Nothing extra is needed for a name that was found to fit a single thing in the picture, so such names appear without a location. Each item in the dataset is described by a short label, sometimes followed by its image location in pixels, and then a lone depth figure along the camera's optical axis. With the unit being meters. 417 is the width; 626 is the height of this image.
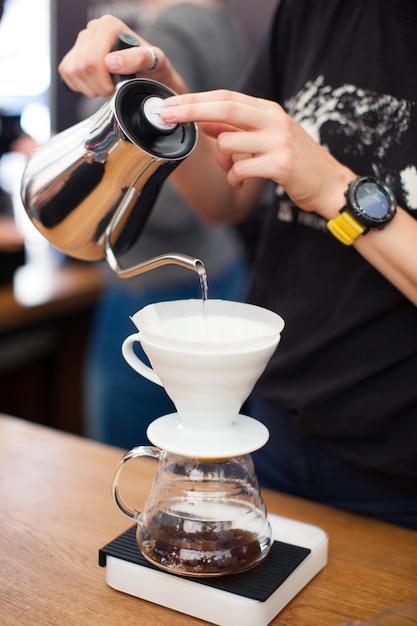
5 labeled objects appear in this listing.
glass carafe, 0.79
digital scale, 0.78
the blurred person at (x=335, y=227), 0.91
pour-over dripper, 0.72
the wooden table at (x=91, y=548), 0.81
